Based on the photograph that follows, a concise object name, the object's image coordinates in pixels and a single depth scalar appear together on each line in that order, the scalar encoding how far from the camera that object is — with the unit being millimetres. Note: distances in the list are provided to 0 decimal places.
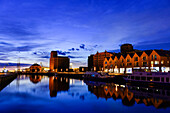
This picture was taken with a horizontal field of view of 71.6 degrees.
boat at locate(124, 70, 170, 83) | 46240
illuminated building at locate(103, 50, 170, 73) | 76884
